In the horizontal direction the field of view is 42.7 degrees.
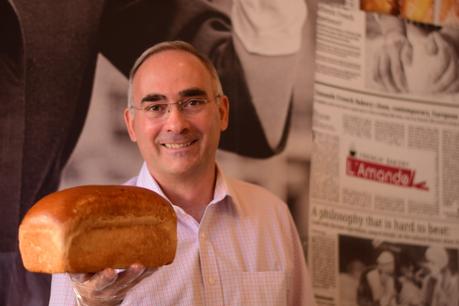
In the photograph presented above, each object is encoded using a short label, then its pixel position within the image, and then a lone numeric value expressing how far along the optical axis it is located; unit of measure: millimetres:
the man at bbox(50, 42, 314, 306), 1318
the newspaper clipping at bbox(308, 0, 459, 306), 1879
